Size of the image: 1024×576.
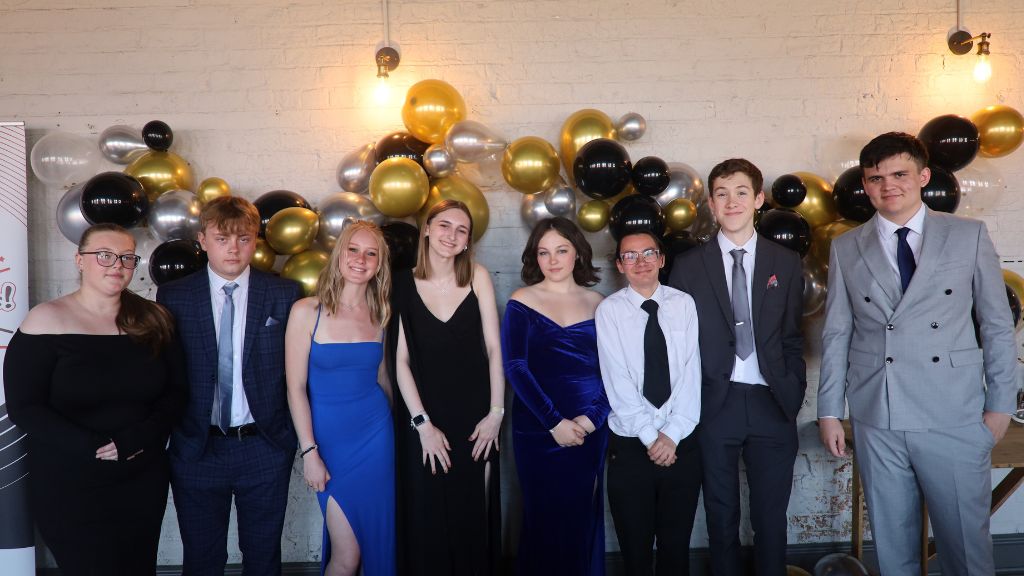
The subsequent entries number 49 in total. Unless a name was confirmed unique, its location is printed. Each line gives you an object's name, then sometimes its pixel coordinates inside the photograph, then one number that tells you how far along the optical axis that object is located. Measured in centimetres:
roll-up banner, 281
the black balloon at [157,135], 281
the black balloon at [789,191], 276
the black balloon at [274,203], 277
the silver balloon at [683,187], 281
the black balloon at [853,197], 270
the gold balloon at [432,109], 277
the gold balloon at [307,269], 262
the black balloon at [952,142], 275
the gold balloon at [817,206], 288
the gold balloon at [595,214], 280
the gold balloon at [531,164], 264
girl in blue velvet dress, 239
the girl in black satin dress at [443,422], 243
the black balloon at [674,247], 266
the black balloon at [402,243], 263
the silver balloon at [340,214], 272
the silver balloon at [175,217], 267
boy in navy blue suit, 225
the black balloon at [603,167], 262
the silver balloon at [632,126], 287
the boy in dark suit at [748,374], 229
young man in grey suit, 209
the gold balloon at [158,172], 282
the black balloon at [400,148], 285
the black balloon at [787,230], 261
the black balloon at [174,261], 255
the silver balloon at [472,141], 267
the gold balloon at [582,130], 283
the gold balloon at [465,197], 277
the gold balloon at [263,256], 271
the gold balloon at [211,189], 281
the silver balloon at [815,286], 279
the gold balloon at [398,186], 264
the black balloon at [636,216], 259
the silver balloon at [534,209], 286
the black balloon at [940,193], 261
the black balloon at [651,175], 269
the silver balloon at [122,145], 283
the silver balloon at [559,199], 279
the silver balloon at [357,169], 291
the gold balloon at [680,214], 274
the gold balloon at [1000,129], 282
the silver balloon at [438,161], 275
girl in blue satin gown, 234
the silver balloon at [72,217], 273
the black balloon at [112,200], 262
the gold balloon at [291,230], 265
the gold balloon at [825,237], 280
